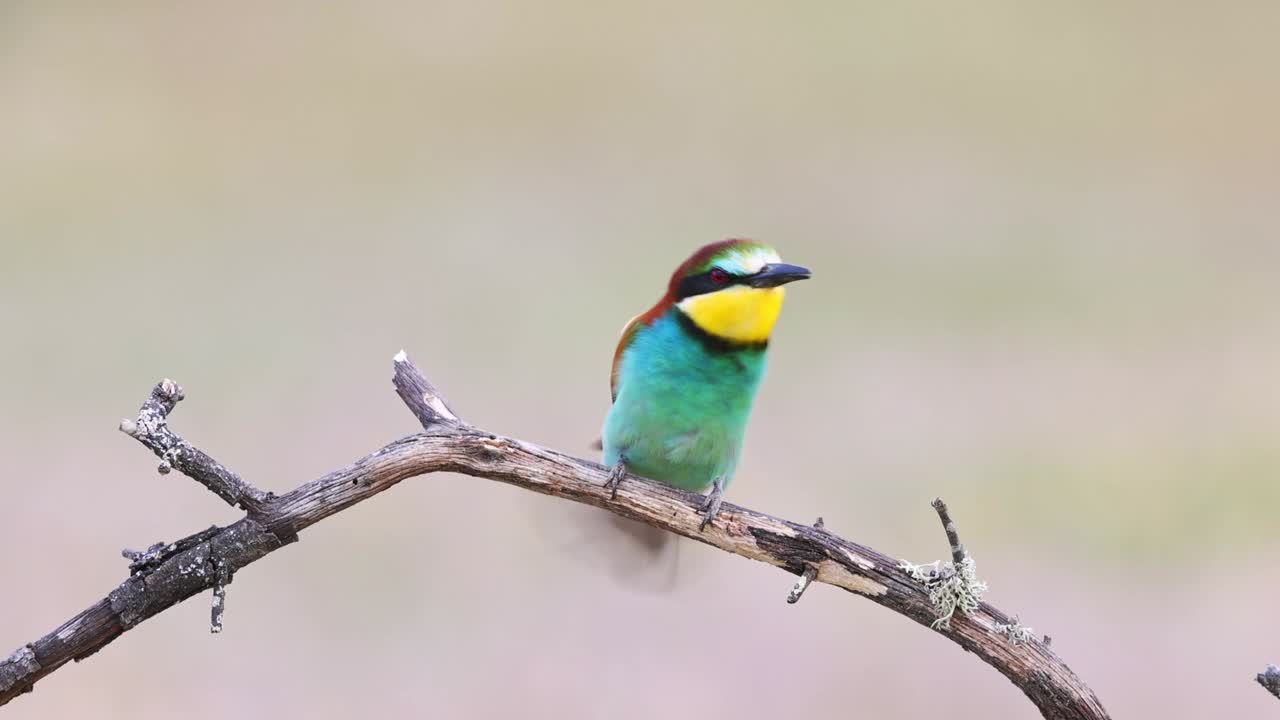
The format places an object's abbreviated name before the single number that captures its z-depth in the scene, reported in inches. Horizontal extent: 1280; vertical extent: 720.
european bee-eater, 440.1
